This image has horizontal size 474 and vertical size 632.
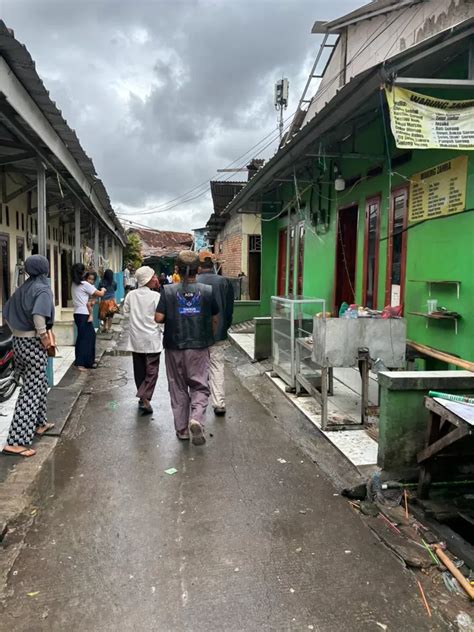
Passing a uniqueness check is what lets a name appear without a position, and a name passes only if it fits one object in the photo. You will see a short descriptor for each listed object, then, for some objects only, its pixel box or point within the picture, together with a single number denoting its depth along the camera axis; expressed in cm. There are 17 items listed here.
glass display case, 671
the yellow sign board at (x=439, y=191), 471
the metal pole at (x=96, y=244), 1345
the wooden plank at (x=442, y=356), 427
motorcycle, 571
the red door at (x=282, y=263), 1180
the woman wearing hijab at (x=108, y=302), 1188
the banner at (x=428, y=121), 399
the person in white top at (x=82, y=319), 796
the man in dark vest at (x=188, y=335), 490
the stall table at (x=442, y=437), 319
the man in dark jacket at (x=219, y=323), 563
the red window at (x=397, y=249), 585
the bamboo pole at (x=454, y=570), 271
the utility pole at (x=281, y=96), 1761
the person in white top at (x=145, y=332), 577
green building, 412
